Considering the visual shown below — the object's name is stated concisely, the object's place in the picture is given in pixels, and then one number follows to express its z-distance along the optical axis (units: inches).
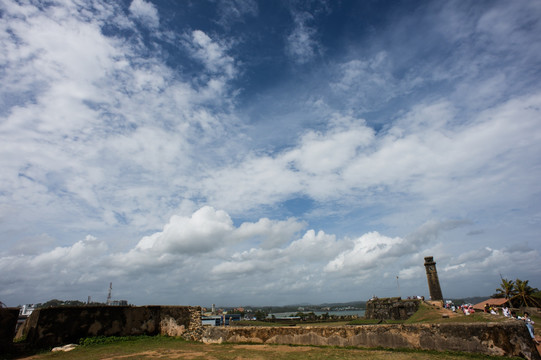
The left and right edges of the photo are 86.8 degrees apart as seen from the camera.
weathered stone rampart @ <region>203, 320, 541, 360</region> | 260.8
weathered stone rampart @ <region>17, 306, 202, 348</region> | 389.7
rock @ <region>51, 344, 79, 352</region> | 372.4
